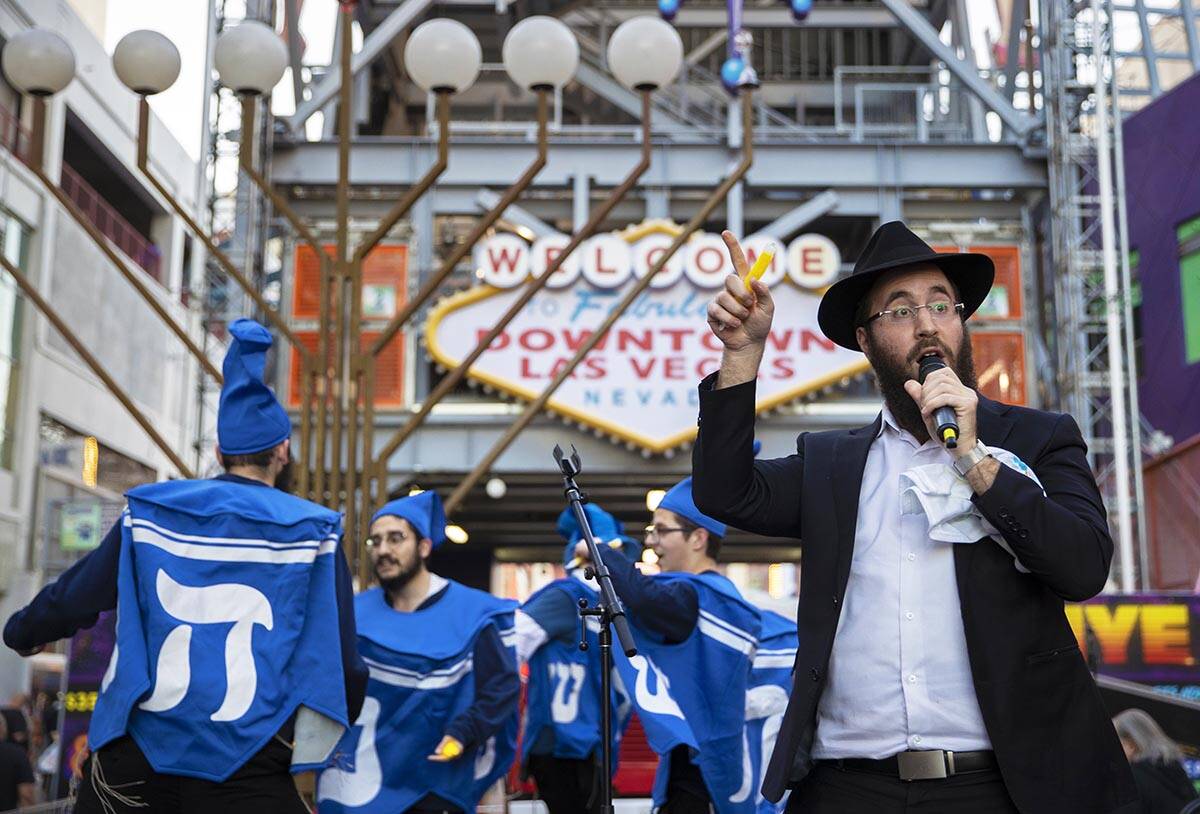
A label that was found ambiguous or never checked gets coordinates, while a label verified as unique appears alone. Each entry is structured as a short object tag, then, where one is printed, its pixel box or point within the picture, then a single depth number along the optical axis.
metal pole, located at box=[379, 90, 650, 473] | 9.09
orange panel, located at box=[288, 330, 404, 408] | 18.53
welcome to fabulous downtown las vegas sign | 17.59
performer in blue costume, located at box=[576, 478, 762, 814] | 5.85
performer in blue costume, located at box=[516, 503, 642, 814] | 7.80
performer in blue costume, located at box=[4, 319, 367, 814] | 4.37
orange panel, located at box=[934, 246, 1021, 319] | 19.23
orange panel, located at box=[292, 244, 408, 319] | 19.06
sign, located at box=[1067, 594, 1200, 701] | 11.52
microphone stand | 4.28
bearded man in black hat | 2.85
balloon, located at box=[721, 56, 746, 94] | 18.29
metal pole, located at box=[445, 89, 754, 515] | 9.60
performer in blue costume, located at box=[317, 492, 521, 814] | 6.36
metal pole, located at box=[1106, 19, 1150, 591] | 17.23
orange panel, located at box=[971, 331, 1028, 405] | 18.97
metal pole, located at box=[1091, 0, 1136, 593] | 17.00
